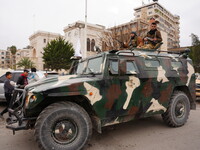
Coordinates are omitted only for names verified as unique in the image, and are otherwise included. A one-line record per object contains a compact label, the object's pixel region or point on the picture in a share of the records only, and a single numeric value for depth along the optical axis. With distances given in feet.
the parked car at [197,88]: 25.93
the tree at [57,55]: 97.04
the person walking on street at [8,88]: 17.62
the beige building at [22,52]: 270.32
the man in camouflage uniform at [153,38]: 16.60
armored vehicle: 9.34
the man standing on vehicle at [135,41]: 17.92
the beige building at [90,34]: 128.36
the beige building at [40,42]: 175.42
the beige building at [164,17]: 214.48
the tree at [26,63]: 160.77
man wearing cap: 19.15
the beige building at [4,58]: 343.98
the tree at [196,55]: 103.85
